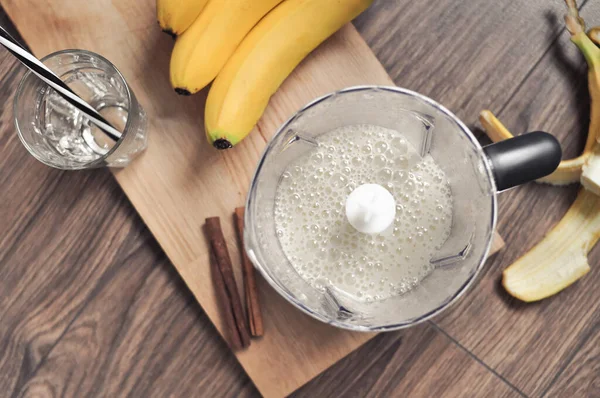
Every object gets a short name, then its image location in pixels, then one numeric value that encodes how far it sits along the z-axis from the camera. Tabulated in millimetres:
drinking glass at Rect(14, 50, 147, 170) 611
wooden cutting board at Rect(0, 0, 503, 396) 643
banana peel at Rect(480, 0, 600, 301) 694
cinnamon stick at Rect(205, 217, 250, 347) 635
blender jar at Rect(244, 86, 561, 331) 489
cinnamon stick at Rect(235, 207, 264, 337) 638
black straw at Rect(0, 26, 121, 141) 539
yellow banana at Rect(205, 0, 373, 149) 588
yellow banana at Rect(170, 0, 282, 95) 585
